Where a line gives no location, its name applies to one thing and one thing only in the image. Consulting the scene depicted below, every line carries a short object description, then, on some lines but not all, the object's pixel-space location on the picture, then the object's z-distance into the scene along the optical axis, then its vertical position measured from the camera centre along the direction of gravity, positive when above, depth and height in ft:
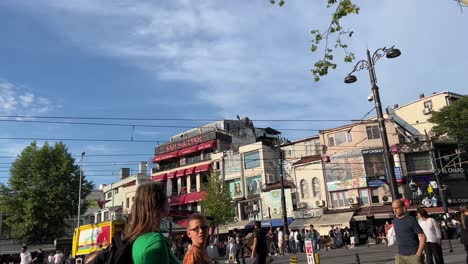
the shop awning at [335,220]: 126.23 +2.81
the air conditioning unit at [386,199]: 127.34 +7.75
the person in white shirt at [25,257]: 65.10 -0.96
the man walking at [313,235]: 82.41 -0.80
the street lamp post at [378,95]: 40.57 +13.64
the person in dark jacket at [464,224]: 29.76 -0.29
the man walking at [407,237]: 20.77 -0.67
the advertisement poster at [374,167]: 131.03 +18.32
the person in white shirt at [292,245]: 105.91 -3.15
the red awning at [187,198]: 176.27 +17.45
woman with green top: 7.80 +0.33
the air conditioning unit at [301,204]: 142.41 +8.89
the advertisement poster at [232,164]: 166.81 +28.10
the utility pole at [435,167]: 101.88 +15.30
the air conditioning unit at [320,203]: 137.39 +8.57
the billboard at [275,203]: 146.72 +10.50
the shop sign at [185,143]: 184.73 +43.69
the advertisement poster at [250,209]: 153.38 +9.35
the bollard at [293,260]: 32.84 -2.14
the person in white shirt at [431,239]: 29.68 -1.16
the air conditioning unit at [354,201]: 130.82 +8.10
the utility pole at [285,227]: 107.55 +1.36
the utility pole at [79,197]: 142.26 +16.37
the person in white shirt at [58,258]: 84.23 -1.84
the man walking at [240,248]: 57.51 -1.78
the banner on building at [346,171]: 133.37 +17.95
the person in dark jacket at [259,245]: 31.73 -0.83
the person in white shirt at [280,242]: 101.32 -2.16
